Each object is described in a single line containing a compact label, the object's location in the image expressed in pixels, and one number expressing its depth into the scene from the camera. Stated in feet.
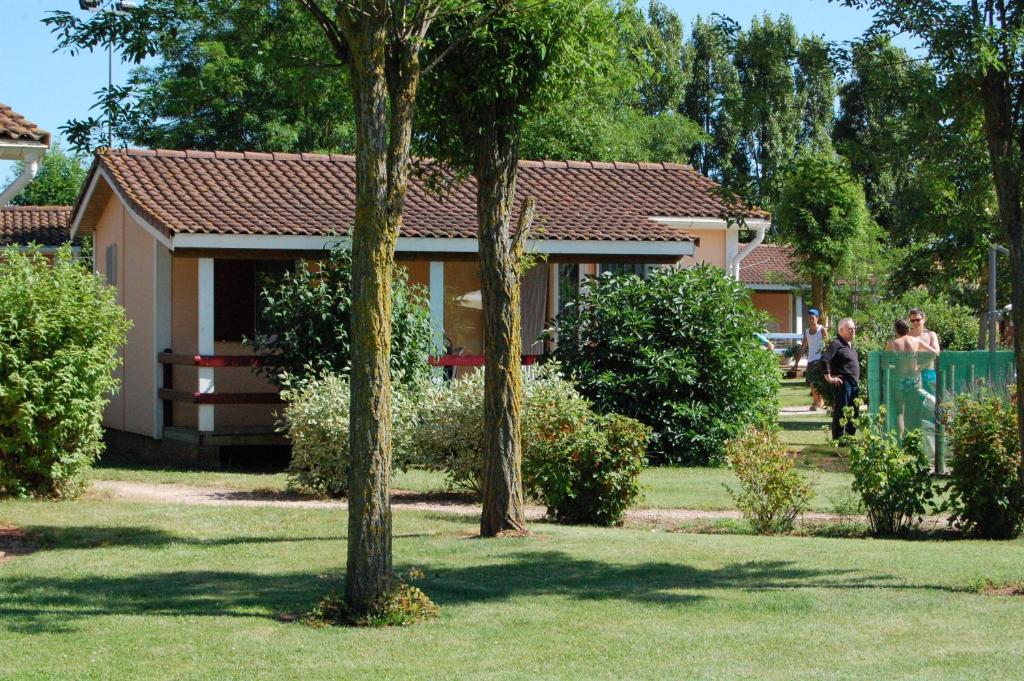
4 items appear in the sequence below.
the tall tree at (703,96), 172.96
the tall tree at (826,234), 122.01
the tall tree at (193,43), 29.45
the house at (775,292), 159.94
